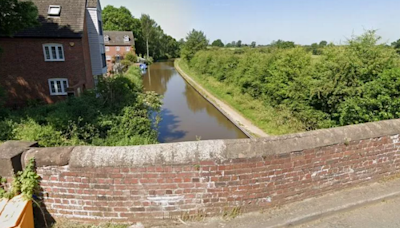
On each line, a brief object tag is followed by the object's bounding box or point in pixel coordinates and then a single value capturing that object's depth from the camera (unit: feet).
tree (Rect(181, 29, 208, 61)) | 149.04
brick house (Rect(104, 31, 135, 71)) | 166.02
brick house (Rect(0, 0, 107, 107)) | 45.50
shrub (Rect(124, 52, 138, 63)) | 143.02
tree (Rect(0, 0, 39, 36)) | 27.48
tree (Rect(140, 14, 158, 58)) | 207.36
